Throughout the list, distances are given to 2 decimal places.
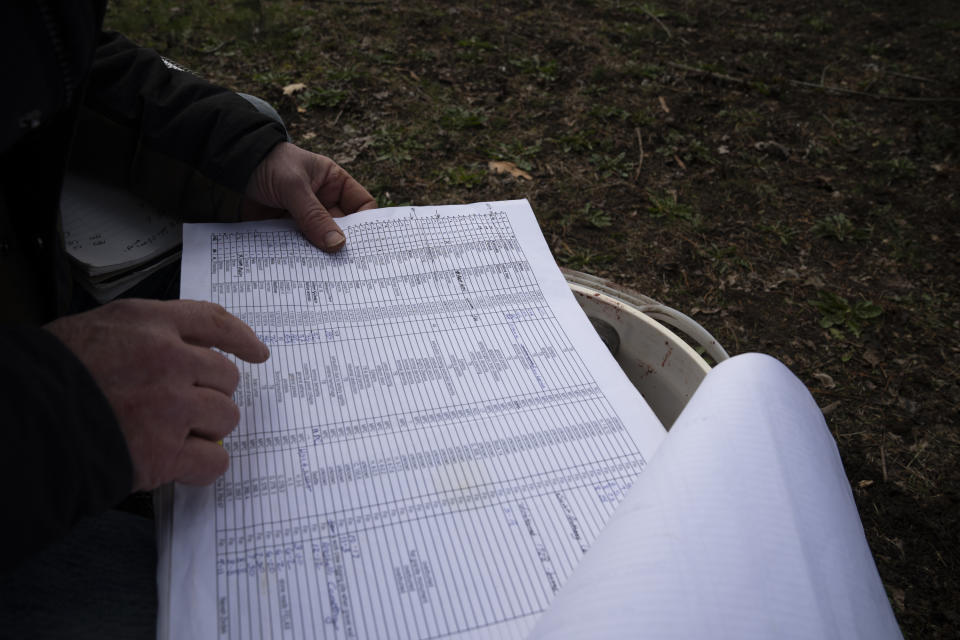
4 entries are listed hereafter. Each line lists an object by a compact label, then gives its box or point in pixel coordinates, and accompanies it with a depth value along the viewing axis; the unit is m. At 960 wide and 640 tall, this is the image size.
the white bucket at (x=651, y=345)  0.98
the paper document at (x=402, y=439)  0.60
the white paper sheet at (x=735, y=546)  0.48
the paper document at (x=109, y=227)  0.94
